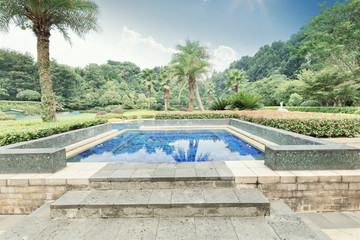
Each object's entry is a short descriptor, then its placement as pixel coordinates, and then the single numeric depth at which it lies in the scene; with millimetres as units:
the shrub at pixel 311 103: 20378
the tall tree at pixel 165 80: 29891
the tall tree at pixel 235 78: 26247
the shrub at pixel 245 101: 12906
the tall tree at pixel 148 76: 30078
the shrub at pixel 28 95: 29470
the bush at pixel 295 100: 23984
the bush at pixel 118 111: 23442
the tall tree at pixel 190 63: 13859
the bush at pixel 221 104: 14070
